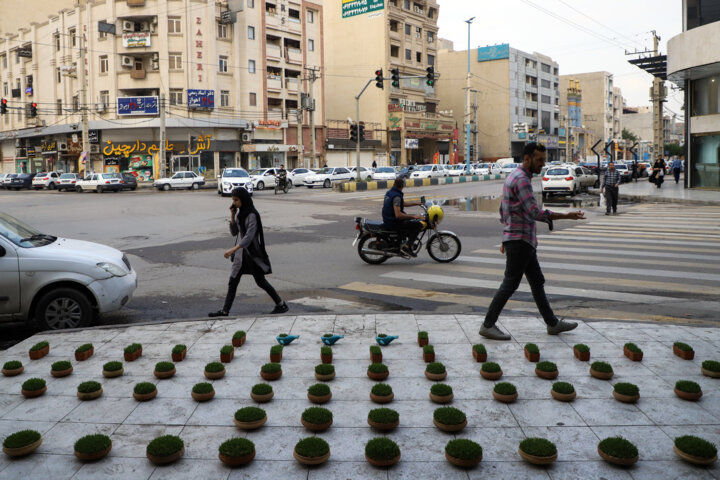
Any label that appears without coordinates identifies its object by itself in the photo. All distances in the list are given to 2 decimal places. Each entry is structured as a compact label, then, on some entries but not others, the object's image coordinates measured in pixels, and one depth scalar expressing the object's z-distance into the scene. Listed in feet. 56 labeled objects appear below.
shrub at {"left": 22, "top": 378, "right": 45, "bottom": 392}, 15.59
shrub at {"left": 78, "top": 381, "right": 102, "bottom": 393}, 15.45
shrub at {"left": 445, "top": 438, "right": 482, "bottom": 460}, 11.59
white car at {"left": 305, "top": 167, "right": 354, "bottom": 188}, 142.82
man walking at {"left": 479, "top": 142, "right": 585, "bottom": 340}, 19.17
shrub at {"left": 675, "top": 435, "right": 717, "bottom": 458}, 11.47
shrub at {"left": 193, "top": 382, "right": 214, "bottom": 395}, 15.14
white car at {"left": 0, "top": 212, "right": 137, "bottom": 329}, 22.21
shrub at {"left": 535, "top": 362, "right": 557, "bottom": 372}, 16.39
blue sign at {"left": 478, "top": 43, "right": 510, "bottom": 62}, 275.80
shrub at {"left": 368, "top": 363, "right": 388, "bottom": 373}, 16.48
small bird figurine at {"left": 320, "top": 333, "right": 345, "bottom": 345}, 19.71
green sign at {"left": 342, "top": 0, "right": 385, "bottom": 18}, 120.06
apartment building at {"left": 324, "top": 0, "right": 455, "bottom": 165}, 217.56
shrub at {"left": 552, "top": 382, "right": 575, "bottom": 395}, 14.83
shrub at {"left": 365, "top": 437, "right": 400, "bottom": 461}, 11.68
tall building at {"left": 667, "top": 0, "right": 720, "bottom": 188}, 88.17
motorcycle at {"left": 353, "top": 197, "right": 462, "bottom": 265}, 37.37
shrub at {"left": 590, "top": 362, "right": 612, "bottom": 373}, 16.29
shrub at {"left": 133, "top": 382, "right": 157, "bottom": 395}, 15.24
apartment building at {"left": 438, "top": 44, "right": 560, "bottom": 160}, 277.64
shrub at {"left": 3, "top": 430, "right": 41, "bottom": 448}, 12.24
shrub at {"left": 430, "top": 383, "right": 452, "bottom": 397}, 14.74
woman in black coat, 23.99
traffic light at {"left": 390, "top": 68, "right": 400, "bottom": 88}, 102.06
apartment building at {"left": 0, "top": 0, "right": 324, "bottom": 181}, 165.37
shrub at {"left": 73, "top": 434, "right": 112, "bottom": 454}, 12.01
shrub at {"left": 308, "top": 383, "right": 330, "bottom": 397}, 14.95
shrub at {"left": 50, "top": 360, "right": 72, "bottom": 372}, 17.12
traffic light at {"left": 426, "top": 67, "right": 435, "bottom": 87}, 103.32
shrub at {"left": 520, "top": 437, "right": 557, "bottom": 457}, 11.64
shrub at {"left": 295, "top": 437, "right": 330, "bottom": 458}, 11.78
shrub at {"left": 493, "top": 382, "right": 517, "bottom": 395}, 14.83
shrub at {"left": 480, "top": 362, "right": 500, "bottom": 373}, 16.40
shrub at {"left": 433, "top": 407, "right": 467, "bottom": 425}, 13.19
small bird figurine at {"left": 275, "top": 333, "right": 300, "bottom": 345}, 19.79
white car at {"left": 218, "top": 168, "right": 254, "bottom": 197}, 109.19
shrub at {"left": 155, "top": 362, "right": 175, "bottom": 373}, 16.84
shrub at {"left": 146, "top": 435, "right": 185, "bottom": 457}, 11.89
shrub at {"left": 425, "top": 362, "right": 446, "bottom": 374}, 16.46
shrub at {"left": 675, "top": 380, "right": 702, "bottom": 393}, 14.69
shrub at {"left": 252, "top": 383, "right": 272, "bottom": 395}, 15.07
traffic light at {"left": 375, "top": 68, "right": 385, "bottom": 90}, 103.81
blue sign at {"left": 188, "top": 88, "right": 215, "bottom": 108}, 165.37
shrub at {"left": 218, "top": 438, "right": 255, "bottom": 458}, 11.79
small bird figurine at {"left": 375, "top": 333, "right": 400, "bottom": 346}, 19.56
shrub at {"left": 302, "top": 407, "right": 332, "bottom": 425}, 13.36
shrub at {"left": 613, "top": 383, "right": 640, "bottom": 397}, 14.65
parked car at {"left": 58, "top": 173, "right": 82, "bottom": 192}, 146.10
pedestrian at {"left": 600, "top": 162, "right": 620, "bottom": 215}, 65.87
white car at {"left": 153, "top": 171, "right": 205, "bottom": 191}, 137.08
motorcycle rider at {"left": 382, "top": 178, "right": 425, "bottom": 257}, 36.60
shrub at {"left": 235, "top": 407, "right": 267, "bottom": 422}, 13.48
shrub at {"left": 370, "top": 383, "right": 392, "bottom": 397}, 14.87
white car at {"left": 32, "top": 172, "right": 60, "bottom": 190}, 155.33
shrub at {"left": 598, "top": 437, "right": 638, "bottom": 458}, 11.55
